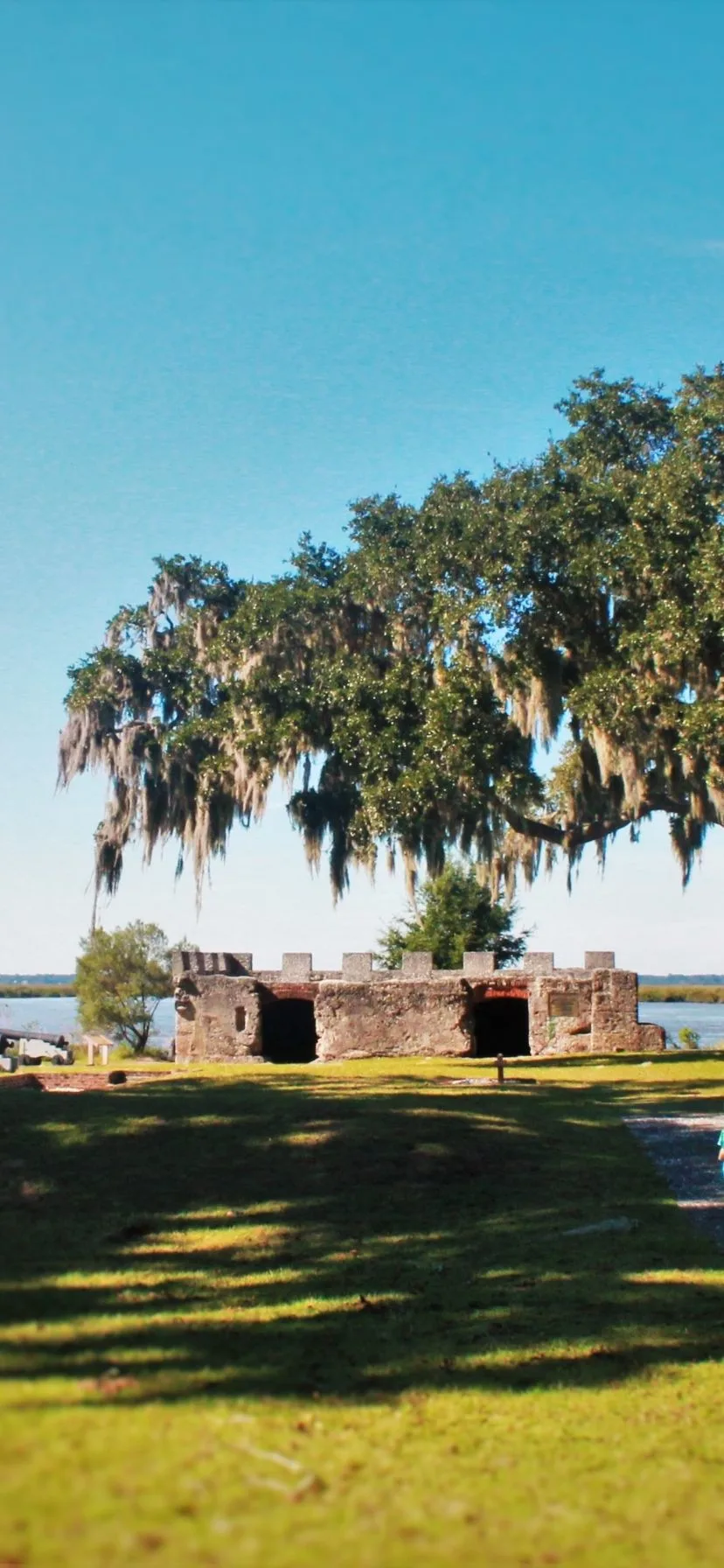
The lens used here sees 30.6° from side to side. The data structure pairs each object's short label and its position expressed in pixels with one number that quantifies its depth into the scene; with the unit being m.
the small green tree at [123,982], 57.72
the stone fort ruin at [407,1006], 29.28
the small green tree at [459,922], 46.59
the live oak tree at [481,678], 23.27
